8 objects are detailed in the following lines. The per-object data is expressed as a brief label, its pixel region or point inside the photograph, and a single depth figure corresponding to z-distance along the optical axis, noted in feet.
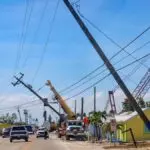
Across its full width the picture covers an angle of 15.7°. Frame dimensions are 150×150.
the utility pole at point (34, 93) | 368.68
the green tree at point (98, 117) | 242.99
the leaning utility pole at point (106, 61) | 119.03
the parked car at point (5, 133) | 328.54
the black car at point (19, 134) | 220.92
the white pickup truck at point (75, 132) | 242.17
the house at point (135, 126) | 203.51
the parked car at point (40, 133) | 295.07
